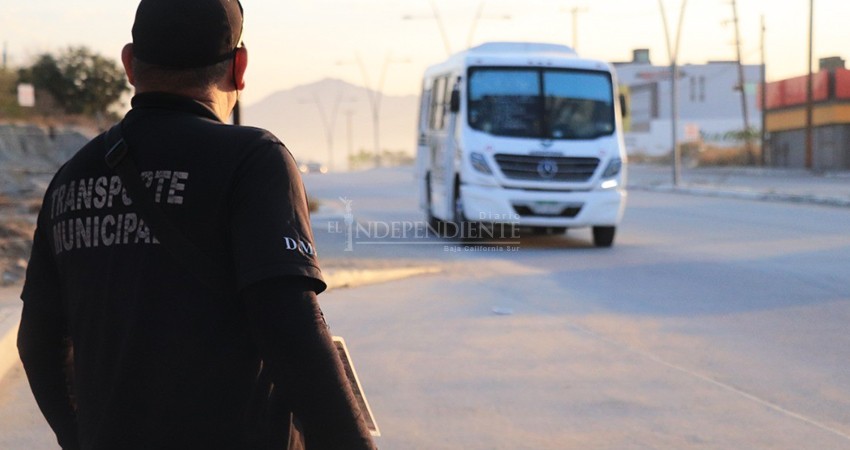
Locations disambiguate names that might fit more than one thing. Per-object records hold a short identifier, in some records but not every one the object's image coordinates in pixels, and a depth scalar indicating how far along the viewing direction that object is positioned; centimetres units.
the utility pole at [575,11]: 6062
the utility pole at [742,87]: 6369
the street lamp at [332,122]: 9568
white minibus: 1736
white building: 11162
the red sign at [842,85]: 5597
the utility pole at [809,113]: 4812
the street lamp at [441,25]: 5102
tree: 4678
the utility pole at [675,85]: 3931
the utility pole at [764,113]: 6119
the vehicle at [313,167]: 8238
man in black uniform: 227
